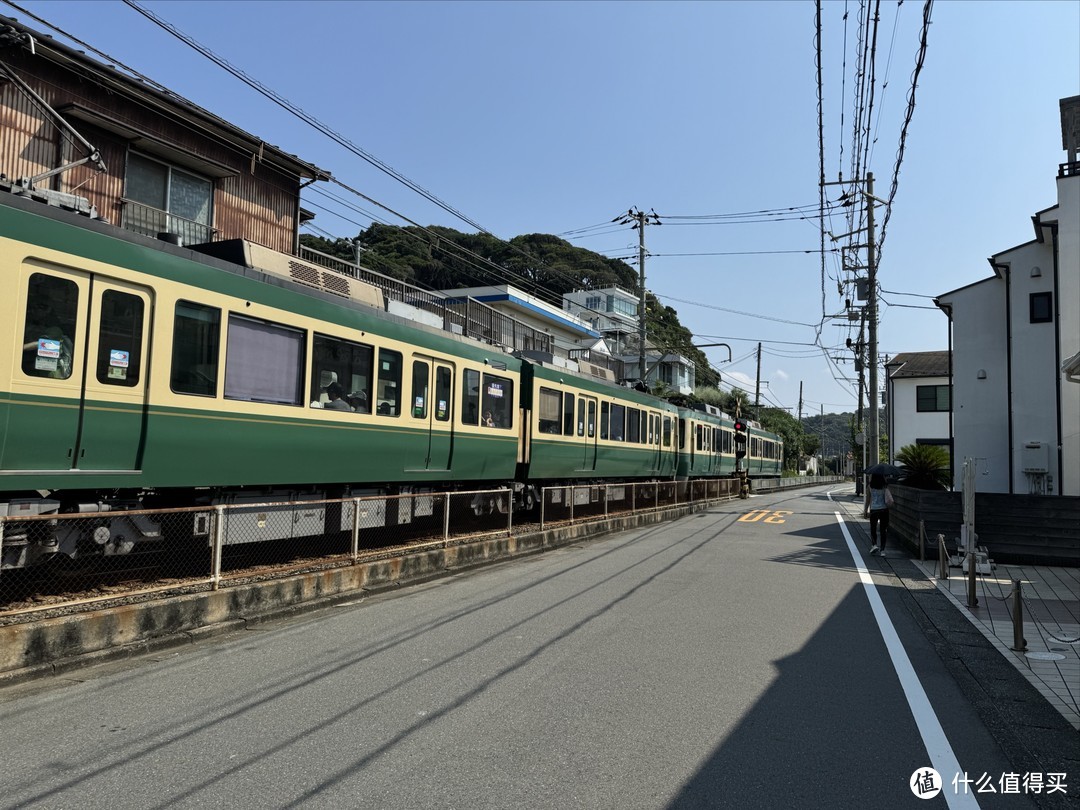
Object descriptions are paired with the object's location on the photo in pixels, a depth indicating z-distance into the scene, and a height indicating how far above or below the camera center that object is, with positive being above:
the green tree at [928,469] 18.94 -0.10
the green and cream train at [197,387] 6.52 +0.61
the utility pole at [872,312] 24.70 +4.79
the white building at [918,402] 37.88 +3.07
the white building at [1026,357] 18.08 +2.96
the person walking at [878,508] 14.15 -0.82
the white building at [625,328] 67.75 +11.18
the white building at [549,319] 46.81 +8.56
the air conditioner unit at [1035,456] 19.73 +0.31
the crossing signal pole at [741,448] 38.96 +0.54
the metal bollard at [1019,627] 6.95 -1.43
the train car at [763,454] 44.51 +0.31
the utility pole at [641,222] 32.54 +9.88
